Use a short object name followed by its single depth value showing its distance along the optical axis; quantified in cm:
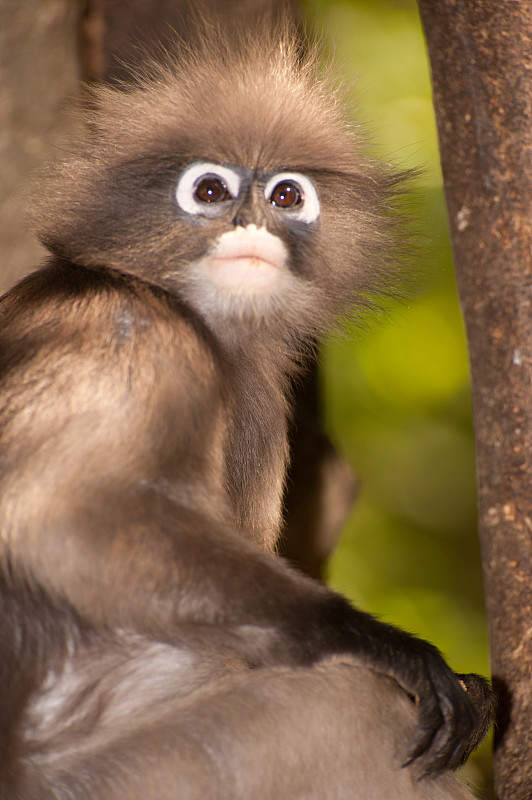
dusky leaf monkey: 361
